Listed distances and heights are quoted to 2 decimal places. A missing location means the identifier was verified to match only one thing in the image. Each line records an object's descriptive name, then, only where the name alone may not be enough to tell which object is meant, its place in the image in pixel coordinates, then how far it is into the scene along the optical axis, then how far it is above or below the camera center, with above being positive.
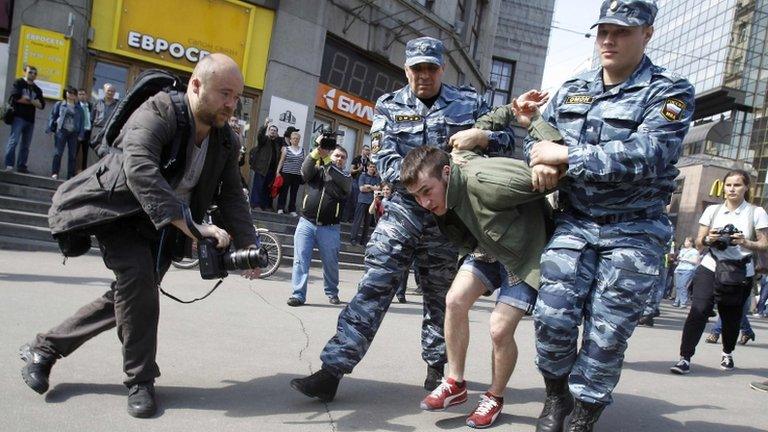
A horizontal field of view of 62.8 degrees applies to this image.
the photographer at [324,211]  7.65 -0.38
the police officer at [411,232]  3.58 -0.23
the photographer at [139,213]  3.04 -0.31
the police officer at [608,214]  2.82 +0.05
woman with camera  5.66 -0.18
